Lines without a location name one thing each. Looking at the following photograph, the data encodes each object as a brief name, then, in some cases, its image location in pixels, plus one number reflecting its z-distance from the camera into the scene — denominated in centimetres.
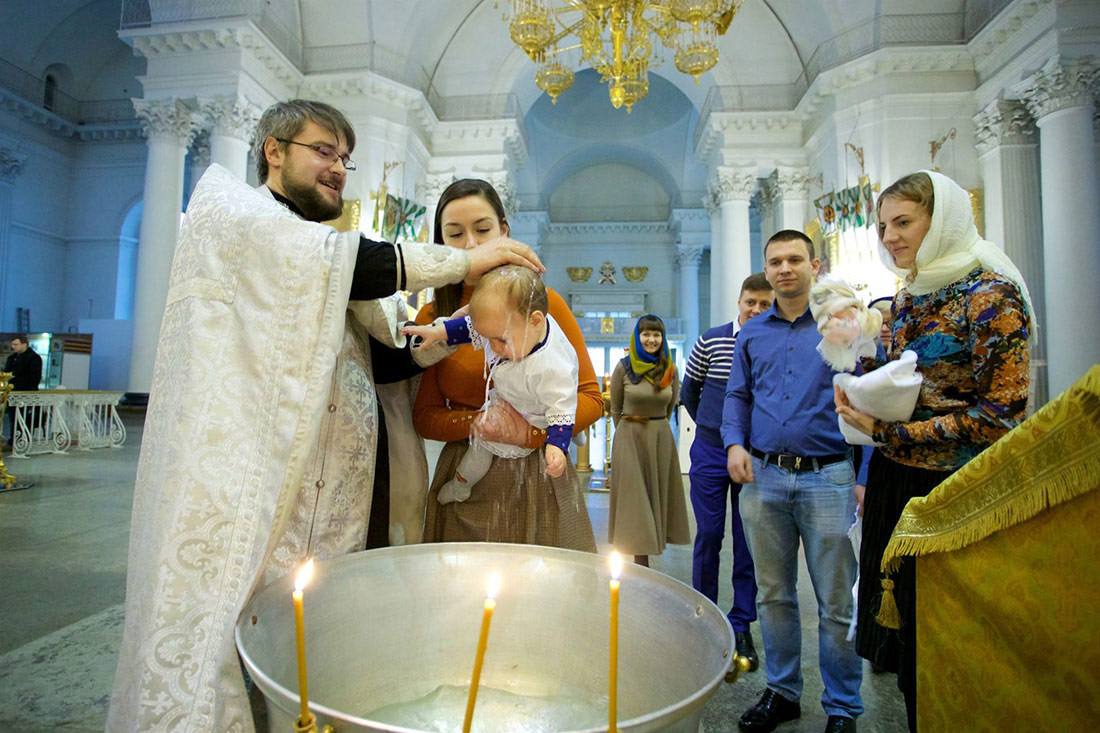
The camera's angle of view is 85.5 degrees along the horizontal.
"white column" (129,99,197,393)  962
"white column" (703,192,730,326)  1318
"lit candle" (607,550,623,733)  56
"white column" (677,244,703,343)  2081
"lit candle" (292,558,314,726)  60
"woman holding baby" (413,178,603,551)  156
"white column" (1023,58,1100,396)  779
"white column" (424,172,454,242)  1262
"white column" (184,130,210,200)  1089
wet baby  134
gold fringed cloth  86
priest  110
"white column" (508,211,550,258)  2089
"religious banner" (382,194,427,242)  1063
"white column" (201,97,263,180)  930
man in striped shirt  275
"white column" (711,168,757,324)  1223
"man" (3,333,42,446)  789
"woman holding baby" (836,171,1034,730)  144
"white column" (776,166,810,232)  1186
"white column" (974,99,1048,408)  876
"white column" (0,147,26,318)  1447
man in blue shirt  193
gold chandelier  714
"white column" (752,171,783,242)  1226
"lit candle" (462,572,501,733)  55
